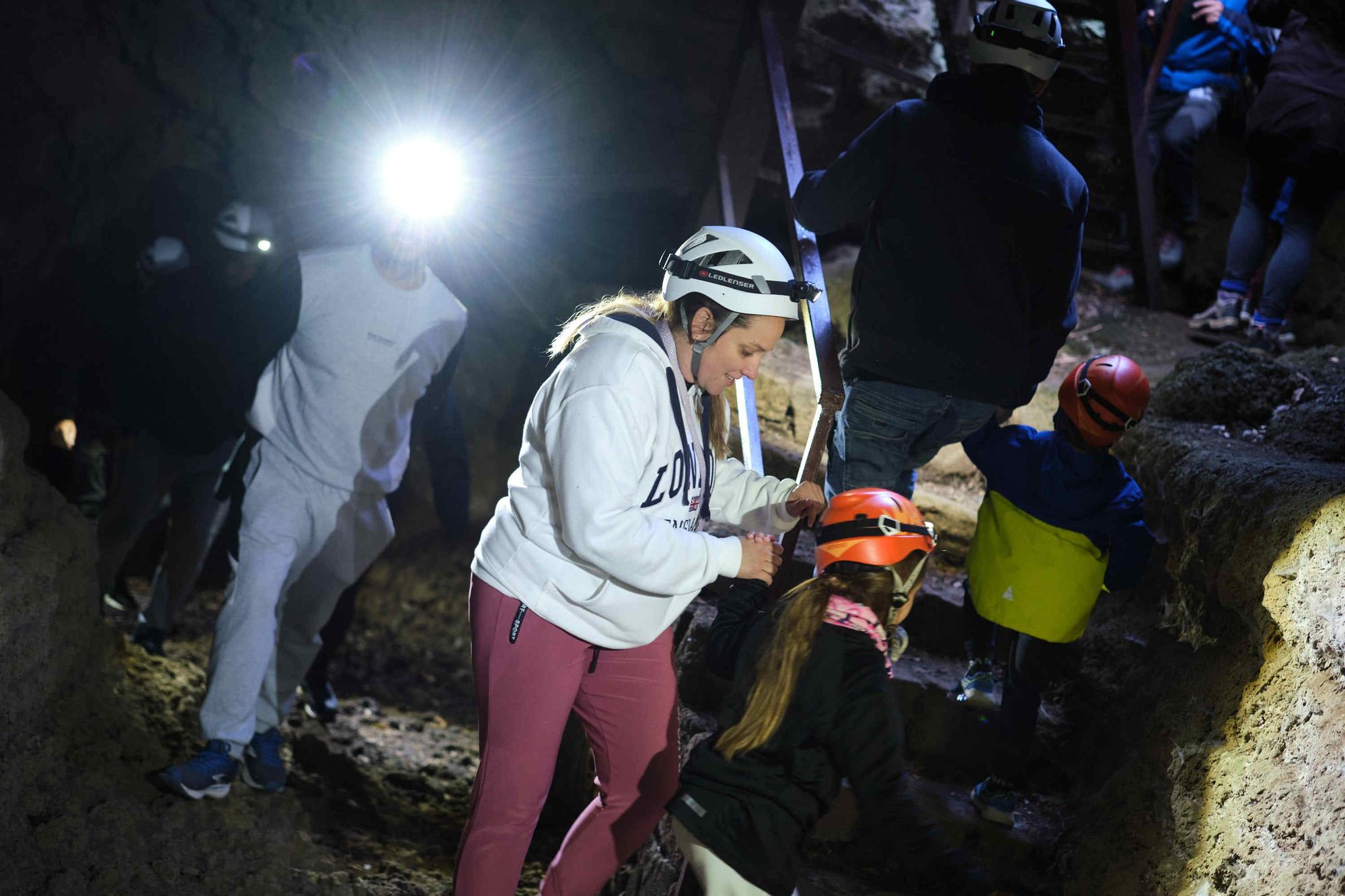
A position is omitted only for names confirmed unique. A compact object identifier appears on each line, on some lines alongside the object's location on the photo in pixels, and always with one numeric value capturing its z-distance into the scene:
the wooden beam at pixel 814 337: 2.95
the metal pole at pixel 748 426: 3.29
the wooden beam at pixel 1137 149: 5.53
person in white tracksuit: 3.22
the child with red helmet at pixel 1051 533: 2.84
